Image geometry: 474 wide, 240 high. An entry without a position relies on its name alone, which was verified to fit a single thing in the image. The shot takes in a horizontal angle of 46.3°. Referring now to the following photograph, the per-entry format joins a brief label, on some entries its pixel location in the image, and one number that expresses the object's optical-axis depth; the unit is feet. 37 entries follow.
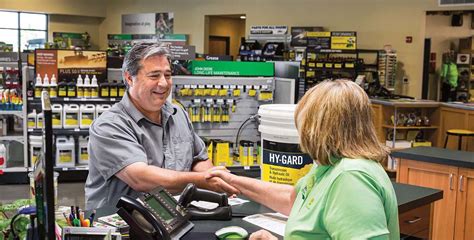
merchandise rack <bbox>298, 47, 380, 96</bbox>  37.70
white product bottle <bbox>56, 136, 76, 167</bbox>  23.36
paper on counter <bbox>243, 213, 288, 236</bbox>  7.22
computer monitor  3.88
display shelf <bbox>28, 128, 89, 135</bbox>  23.17
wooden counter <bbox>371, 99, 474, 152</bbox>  27.84
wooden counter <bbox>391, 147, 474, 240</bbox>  13.20
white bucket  7.77
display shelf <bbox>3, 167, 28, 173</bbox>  23.45
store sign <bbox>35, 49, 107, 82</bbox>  23.17
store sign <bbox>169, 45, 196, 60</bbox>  23.67
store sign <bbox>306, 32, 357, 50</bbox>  38.99
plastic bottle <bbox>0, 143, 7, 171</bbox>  21.68
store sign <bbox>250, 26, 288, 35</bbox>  45.83
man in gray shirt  8.00
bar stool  26.63
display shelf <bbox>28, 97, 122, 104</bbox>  22.99
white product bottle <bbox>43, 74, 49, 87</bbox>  22.93
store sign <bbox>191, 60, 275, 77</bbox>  23.06
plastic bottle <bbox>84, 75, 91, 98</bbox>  23.26
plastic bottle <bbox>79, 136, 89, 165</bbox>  23.79
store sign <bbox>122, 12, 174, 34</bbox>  55.67
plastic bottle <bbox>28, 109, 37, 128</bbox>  23.00
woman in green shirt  4.72
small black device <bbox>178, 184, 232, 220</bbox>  7.26
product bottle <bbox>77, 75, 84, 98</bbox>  23.22
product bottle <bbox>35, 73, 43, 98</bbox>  22.90
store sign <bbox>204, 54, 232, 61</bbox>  29.76
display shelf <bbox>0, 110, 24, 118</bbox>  23.00
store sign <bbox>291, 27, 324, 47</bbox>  43.27
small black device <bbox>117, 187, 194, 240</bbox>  6.04
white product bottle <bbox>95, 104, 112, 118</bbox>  23.35
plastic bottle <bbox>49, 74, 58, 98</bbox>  22.94
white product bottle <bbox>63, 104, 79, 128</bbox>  23.12
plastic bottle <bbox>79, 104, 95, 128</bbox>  23.26
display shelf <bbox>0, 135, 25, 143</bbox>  23.36
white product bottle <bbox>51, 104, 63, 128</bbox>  23.06
